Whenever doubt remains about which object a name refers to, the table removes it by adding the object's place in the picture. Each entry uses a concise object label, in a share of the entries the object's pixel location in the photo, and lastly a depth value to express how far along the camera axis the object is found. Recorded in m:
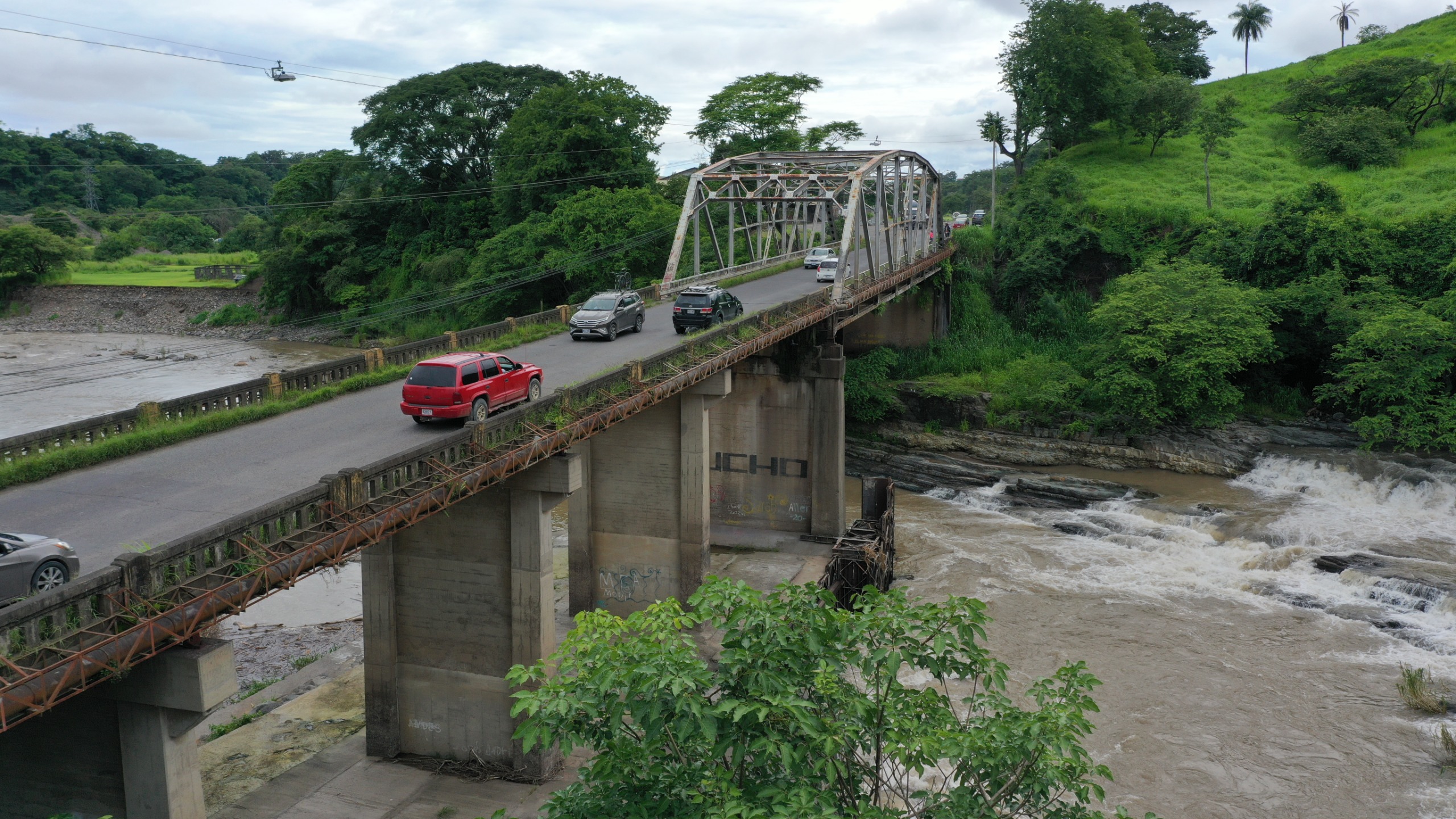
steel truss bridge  10.77
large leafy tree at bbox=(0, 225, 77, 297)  95.50
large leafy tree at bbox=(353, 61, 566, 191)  80.69
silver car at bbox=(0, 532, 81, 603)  11.77
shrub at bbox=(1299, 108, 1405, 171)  64.69
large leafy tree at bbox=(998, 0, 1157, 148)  72.25
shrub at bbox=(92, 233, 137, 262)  114.50
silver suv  32.25
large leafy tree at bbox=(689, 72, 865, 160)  72.69
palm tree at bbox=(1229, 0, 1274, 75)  103.06
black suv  33.59
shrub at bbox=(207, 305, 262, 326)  91.19
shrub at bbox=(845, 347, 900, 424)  53.91
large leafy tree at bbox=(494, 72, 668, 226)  67.75
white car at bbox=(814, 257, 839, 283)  50.72
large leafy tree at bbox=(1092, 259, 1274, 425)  46.00
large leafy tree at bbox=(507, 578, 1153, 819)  8.51
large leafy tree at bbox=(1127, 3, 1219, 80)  97.75
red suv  20.31
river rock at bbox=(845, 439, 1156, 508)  44.16
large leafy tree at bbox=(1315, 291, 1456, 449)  41.62
